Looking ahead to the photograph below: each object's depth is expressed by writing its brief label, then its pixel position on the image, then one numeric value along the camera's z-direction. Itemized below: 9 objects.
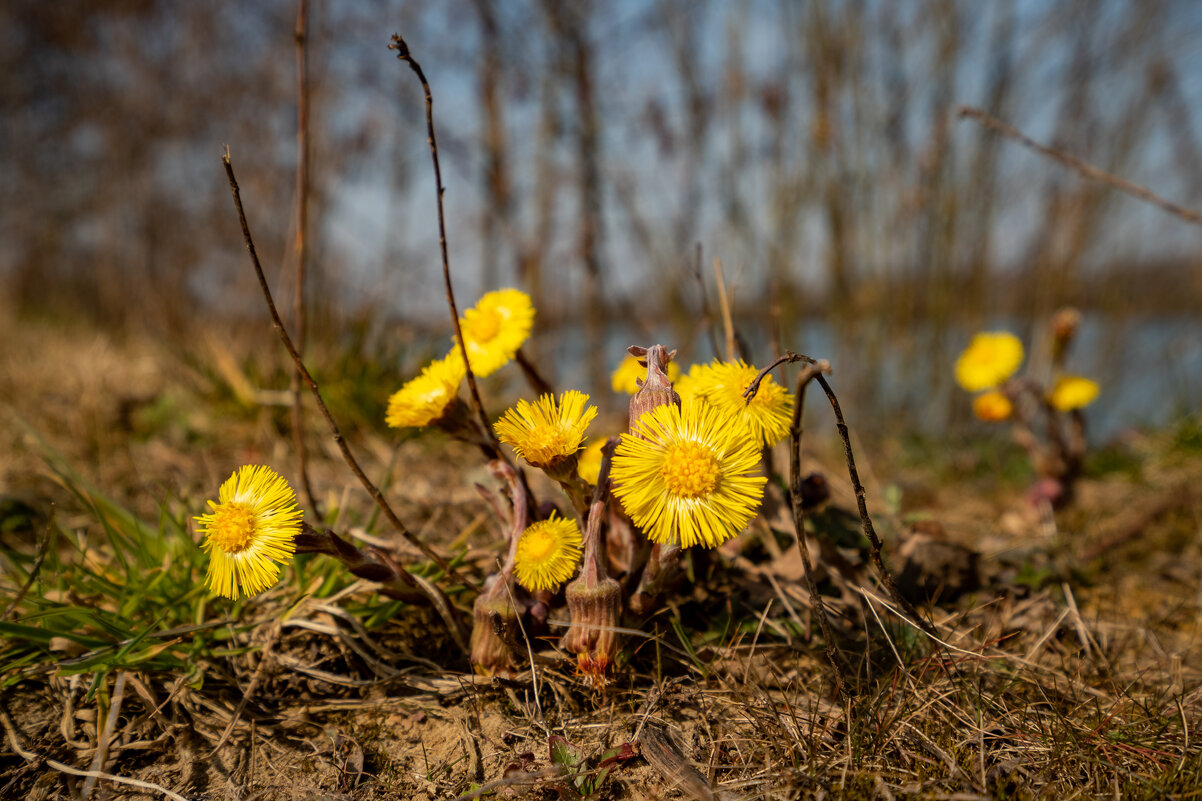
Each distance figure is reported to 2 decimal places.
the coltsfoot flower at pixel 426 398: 0.19
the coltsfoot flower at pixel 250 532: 0.16
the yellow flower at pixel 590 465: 0.20
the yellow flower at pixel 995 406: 0.31
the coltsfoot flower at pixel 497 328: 0.19
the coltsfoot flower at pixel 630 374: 0.20
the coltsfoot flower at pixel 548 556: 0.17
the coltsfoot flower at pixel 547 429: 0.17
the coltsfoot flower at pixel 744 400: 0.17
